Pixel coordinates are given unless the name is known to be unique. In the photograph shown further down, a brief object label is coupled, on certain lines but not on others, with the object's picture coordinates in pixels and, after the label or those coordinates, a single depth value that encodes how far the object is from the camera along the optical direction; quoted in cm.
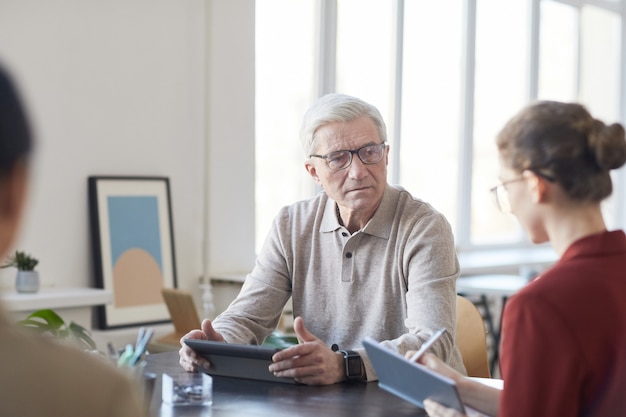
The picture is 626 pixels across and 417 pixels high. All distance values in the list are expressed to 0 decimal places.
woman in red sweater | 181
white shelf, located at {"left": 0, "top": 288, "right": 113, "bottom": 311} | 332
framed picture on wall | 368
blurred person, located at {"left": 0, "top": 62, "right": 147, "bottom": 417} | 109
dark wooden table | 211
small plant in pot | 340
